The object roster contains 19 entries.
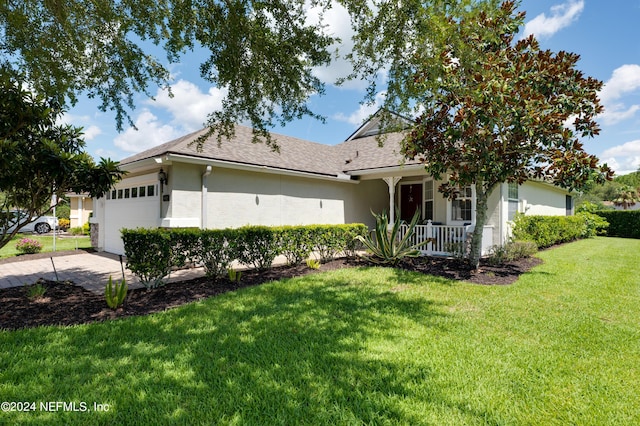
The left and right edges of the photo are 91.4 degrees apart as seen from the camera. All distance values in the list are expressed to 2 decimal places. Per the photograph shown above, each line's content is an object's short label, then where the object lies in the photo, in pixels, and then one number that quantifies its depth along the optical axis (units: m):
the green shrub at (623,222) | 20.12
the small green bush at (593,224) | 19.30
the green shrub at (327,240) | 9.08
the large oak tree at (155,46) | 5.41
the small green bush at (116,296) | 5.23
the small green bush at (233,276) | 6.96
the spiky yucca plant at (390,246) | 8.86
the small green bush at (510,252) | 9.28
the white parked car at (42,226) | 22.36
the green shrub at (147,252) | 6.06
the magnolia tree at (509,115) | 6.68
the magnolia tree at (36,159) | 4.76
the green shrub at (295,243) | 8.33
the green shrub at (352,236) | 9.84
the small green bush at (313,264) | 8.45
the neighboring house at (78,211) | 24.61
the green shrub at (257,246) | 7.49
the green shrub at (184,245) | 6.44
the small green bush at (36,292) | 5.85
